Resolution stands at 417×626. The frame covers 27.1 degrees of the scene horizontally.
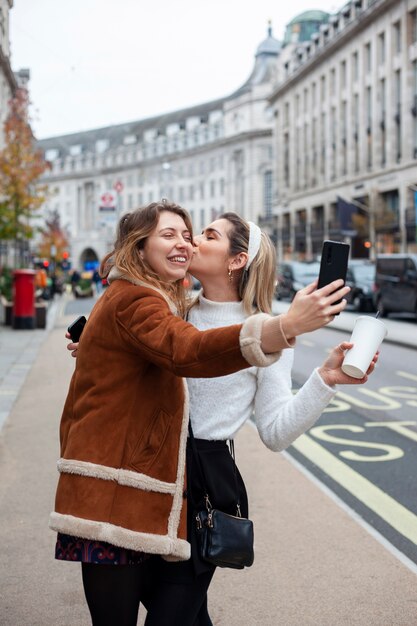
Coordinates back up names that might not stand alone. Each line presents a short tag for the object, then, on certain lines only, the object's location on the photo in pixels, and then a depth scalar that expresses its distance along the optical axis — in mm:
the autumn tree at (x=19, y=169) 31250
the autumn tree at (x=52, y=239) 74750
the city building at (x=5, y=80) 44356
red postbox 20359
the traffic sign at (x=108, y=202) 42144
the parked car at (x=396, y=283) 23750
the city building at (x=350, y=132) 49219
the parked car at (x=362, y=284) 28289
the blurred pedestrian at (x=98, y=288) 58547
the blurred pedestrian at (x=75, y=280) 52094
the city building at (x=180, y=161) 94188
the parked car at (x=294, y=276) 34594
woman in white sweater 2543
